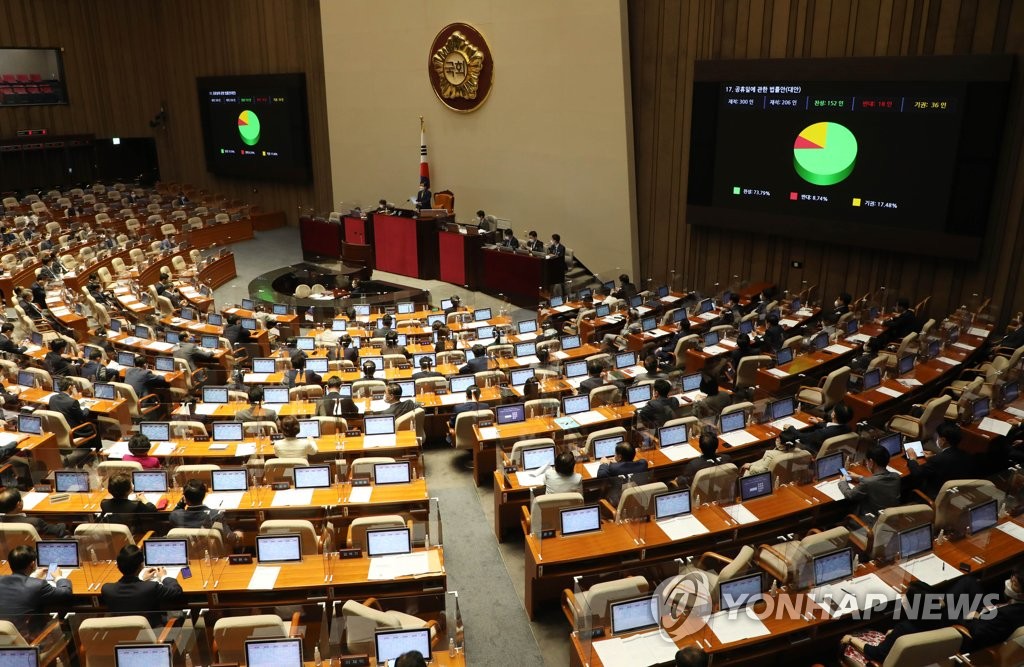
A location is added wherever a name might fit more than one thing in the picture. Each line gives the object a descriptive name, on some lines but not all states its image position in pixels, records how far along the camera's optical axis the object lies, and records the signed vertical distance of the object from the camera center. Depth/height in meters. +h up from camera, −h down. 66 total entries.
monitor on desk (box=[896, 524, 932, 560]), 5.88 -3.06
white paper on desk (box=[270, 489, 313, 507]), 7.06 -3.29
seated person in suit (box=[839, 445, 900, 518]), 6.70 -3.05
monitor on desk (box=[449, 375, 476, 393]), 10.35 -3.26
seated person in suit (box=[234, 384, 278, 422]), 9.02 -3.26
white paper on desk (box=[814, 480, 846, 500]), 7.02 -3.21
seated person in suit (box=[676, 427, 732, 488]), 7.06 -2.96
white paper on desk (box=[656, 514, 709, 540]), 6.41 -3.24
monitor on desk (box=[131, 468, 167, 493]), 7.37 -3.22
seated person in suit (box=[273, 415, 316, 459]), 7.93 -3.13
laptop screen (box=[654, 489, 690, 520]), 6.63 -3.12
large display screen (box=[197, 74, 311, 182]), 23.73 +0.24
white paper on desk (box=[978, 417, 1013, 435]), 8.27 -3.11
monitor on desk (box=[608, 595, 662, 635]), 5.16 -3.16
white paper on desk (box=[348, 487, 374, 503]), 7.06 -3.27
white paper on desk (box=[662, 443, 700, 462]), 7.83 -3.21
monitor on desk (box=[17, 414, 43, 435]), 8.88 -3.25
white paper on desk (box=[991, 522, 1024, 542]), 6.27 -3.19
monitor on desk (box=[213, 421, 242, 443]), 8.69 -3.27
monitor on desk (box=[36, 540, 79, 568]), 6.08 -3.22
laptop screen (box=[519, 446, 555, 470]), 7.73 -3.17
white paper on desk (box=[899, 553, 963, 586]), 5.70 -3.20
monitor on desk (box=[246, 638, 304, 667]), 4.95 -3.24
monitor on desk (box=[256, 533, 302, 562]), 6.11 -3.21
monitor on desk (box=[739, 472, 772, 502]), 6.95 -3.12
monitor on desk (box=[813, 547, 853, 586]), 5.61 -3.10
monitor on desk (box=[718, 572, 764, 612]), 5.34 -3.12
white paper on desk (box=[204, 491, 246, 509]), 7.03 -3.29
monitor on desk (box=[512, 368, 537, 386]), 10.47 -3.21
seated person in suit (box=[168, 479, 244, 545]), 6.47 -3.14
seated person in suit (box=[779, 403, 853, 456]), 7.79 -2.98
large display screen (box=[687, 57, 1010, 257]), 12.34 -0.28
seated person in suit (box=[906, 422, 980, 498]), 7.23 -3.06
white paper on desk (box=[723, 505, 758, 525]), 6.62 -3.23
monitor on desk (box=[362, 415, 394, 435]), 8.55 -3.15
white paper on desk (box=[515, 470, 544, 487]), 7.45 -3.29
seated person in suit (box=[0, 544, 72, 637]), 5.61 -3.26
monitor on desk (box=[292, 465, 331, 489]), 7.36 -3.20
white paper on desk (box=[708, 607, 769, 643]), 5.16 -3.26
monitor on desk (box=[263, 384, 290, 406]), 10.05 -3.32
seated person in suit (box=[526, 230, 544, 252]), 17.03 -2.40
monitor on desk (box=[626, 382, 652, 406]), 9.47 -3.13
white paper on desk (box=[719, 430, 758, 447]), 8.15 -3.18
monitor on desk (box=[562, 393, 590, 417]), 9.12 -3.14
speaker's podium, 18.95 -2.72
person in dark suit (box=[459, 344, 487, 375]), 10.69 -3.12
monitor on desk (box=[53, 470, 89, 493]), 7.36 -3.23
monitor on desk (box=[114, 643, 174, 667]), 4.91 -3.23
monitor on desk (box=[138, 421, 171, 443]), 8.64 -3.25
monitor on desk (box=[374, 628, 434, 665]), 4.92 -3.17
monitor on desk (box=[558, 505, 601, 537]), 6.41 -3.15
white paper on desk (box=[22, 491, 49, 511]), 7.14 -3.34
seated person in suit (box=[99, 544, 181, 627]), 5.53 -3.20
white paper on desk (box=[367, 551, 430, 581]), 5.95 -3.30
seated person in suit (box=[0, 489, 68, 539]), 6.48 -3.24
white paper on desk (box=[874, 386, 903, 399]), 9.59 -3.18
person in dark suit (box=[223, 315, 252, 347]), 12.94 -3.30
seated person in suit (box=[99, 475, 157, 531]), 6.78 -3.22
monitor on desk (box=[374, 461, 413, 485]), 7.38 -3.17
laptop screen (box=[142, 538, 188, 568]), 6.05 -3.20
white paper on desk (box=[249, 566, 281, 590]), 5.84 -3.33
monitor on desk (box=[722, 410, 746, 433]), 8.40 -3.07
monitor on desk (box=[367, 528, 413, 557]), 6.18 -3.19
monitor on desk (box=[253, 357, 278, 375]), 11.51 -3.36
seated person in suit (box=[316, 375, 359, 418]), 8.99 -3.16
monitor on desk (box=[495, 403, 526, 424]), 8.86 -3.15
